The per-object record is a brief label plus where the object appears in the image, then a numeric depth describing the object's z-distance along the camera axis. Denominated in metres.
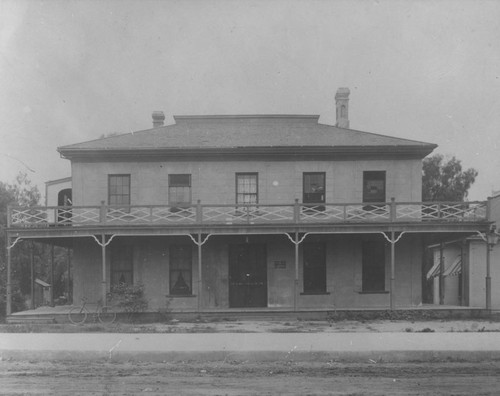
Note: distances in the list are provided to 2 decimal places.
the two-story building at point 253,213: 22.98
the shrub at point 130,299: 20.25
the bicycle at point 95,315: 20.11
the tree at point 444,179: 42.22
